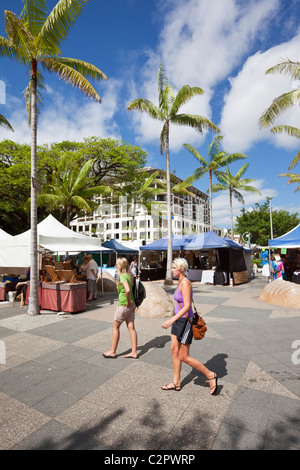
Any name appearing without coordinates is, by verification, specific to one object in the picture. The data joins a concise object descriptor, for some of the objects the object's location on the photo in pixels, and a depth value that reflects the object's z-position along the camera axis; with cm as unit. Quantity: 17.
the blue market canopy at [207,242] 1552
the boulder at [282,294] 855
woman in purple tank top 313
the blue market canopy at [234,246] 1606
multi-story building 5391
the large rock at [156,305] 746
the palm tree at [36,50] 731
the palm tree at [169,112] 1509
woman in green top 417
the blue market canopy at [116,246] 1805
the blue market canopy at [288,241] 1200
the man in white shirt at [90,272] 978
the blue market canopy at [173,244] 1809
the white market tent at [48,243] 976
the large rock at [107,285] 1283
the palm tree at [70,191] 2242
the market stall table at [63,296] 781
